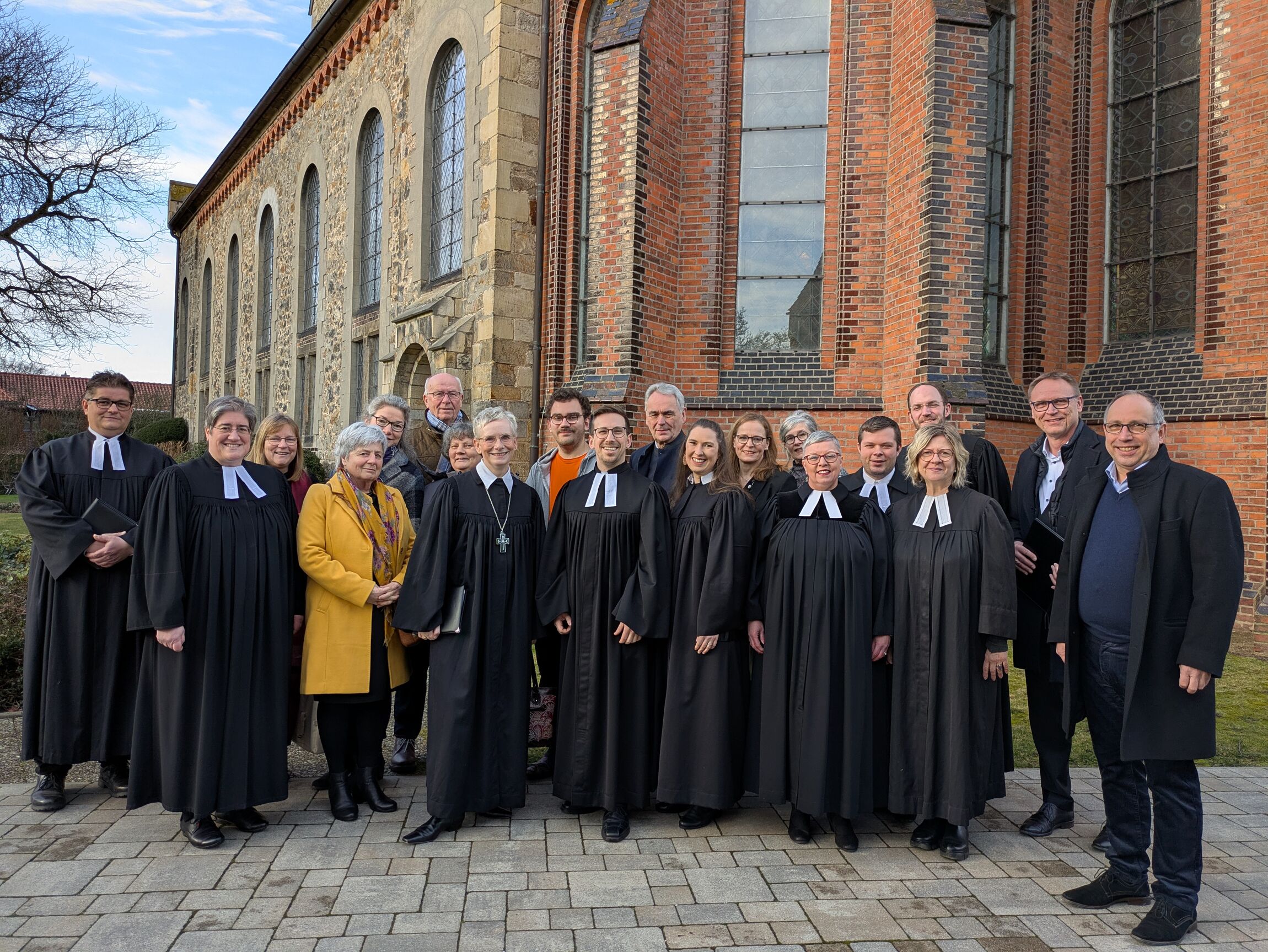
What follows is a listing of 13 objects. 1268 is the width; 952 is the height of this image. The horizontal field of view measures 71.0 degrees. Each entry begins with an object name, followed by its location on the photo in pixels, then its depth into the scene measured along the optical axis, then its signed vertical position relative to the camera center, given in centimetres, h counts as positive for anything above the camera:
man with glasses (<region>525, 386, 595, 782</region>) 524 +3
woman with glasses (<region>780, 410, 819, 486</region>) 563 +26
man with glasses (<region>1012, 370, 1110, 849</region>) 455 -47
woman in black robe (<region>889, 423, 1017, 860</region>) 415 -81
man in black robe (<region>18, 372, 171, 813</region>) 463 -81
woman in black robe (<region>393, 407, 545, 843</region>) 438 -82
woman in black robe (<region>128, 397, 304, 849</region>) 415 -85
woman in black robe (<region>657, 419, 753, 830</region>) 443 -93
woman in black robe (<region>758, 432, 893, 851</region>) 424 -85
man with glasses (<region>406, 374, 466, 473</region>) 580 +31
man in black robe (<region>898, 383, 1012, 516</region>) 500 +14
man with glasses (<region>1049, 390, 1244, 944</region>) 341 -61
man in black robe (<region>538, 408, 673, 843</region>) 450 -79
